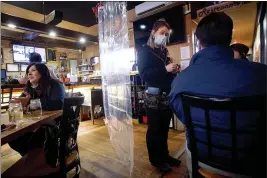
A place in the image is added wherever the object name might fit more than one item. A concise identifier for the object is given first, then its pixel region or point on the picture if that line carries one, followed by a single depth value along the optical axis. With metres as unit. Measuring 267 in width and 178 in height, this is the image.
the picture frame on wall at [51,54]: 7.49
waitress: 1.63
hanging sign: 2.87
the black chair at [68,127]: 1.14
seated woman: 1.69
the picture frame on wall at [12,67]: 6.33
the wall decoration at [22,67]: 6.78
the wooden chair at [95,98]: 3.93
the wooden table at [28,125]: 0.85
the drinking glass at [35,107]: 1.37
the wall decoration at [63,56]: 8.02
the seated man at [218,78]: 0.72
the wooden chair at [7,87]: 2.85
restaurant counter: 4.23
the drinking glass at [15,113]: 1.14
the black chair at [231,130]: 0.65
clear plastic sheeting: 1.89
